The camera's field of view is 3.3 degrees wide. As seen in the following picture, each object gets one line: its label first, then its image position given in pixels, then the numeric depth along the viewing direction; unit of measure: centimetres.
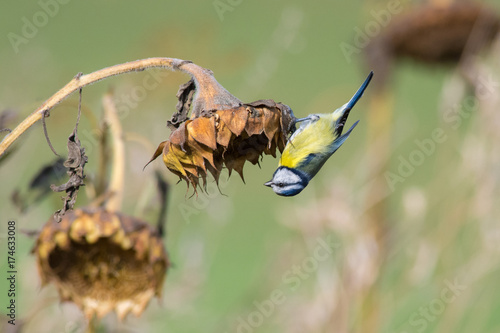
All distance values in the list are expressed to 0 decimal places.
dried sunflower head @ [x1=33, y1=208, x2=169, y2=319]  695
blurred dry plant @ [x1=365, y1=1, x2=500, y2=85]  786
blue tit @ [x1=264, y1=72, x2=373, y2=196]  690
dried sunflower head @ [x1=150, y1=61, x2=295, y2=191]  681
